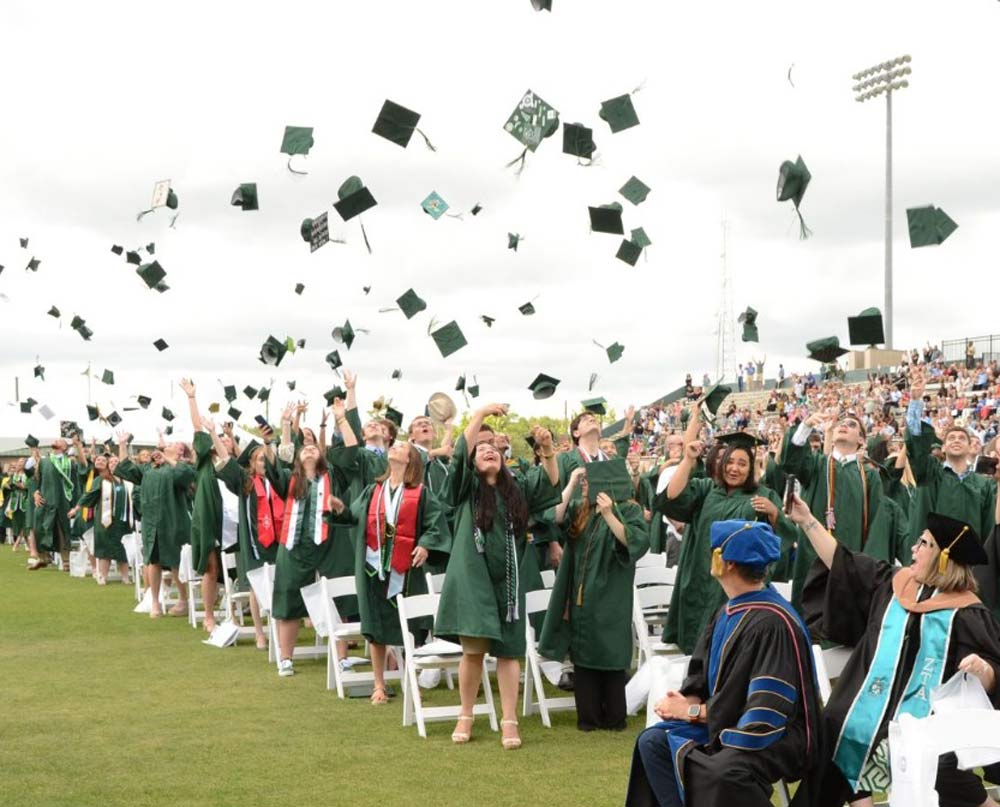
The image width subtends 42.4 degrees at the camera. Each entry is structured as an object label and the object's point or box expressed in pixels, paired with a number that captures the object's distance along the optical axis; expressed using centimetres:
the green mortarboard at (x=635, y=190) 1216
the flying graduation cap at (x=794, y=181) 937
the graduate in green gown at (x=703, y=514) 778
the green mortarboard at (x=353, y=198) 1145
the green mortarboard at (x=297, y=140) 1188
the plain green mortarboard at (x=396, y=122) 1101
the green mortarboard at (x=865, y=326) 992
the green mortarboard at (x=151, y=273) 1466
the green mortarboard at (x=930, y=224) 1005
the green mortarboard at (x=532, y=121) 1050
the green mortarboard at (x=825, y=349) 1002
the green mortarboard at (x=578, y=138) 1099
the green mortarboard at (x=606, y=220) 1152
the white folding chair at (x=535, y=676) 838
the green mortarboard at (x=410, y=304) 1220
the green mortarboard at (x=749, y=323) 1246
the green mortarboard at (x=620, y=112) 1151
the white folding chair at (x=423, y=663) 807
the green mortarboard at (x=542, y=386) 1100
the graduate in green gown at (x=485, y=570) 768
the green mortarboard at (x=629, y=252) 1201
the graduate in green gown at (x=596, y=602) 812
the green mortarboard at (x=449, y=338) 1133
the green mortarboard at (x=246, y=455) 1204
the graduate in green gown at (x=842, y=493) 983
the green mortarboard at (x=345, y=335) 1377
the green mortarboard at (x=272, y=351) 1330
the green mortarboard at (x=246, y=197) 1272
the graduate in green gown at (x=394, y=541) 907
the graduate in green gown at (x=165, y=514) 1509
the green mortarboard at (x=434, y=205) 1152
